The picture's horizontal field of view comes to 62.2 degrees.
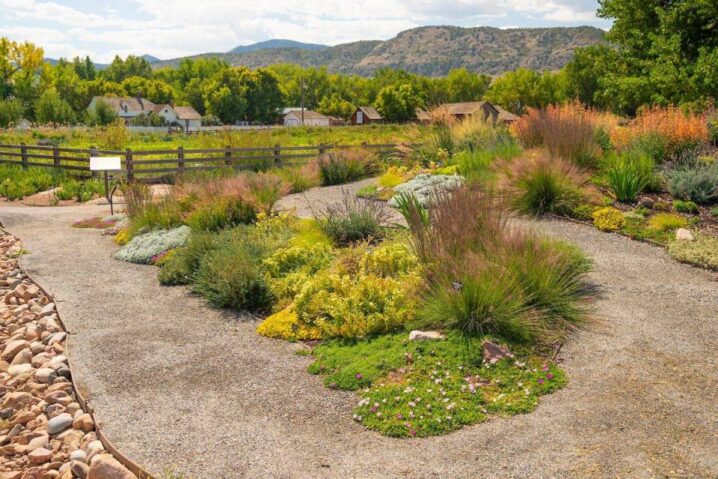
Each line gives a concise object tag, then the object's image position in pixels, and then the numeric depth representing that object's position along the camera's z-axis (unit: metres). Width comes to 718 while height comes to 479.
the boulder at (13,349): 6.37
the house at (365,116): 99.75
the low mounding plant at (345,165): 16.92
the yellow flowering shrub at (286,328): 6.09
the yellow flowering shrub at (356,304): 5.87
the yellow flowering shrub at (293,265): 7.07
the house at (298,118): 107.44
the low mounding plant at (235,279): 7.04
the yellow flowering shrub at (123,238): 10.69
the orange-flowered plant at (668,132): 11.80
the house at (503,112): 73.21
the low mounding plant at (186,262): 8.13
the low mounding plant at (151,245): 9.38
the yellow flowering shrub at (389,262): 6.76
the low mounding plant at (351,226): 8.90
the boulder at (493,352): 5.08
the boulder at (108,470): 3.90
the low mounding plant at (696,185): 10.01
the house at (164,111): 94.34
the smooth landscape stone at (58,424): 4.71
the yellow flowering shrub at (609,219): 9.23
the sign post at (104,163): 13.77
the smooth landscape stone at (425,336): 5.42
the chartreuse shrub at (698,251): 7.70
